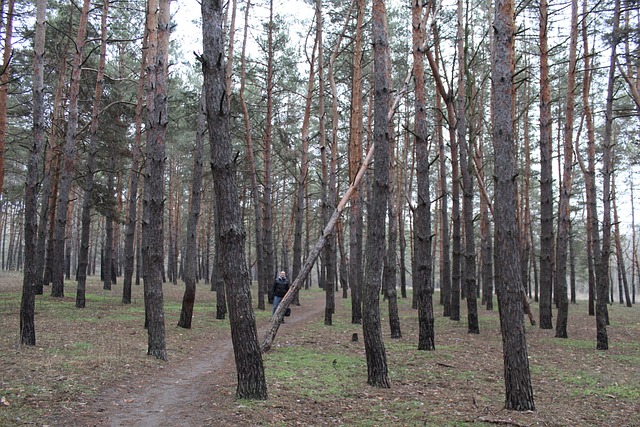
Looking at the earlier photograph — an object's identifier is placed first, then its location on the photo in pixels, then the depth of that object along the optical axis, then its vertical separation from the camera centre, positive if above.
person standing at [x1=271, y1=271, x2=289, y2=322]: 15.03 -1.15
